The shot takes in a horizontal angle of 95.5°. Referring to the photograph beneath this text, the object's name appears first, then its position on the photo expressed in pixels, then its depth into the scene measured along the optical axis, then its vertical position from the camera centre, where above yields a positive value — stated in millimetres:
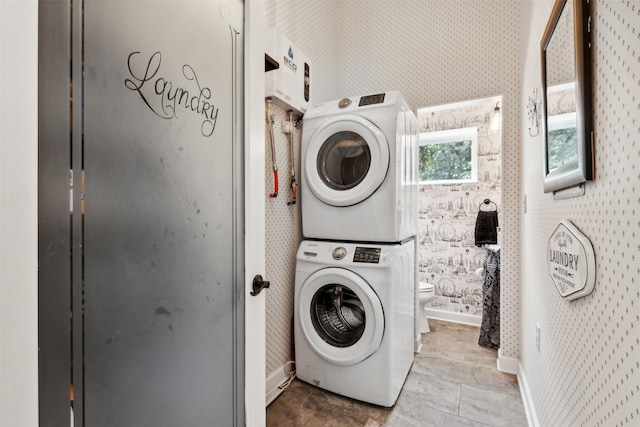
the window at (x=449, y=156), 3178 +667
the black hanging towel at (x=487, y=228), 2947 -135
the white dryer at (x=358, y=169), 1759 +299
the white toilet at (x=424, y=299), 2760 -804
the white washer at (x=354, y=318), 1681 -653
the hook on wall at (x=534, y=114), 1477 +544
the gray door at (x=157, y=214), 581 +4
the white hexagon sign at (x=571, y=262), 793 -148
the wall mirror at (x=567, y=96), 799 +389
